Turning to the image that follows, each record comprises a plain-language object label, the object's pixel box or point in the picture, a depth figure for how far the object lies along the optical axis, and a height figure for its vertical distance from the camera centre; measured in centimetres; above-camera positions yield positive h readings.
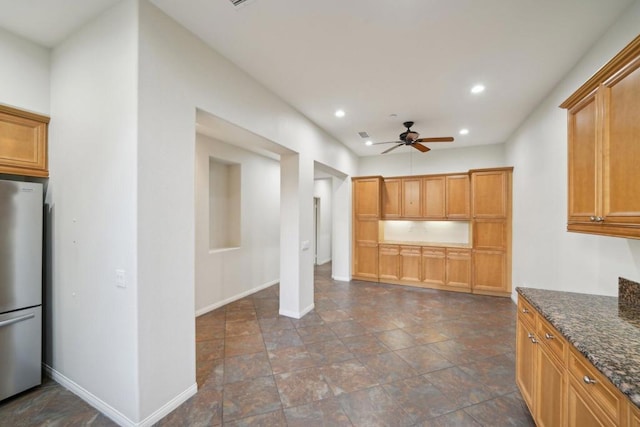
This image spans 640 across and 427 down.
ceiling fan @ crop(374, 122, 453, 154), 403 +117
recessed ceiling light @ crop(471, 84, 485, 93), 307 +150
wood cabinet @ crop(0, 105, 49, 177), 217 +63
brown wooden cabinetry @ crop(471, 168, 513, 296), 491 -33
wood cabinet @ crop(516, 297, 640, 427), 105 -88
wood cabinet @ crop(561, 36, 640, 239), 140 +39
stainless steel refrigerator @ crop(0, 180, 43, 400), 209 -60
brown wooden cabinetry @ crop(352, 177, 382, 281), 601 -30
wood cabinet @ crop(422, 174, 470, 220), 541 +35
